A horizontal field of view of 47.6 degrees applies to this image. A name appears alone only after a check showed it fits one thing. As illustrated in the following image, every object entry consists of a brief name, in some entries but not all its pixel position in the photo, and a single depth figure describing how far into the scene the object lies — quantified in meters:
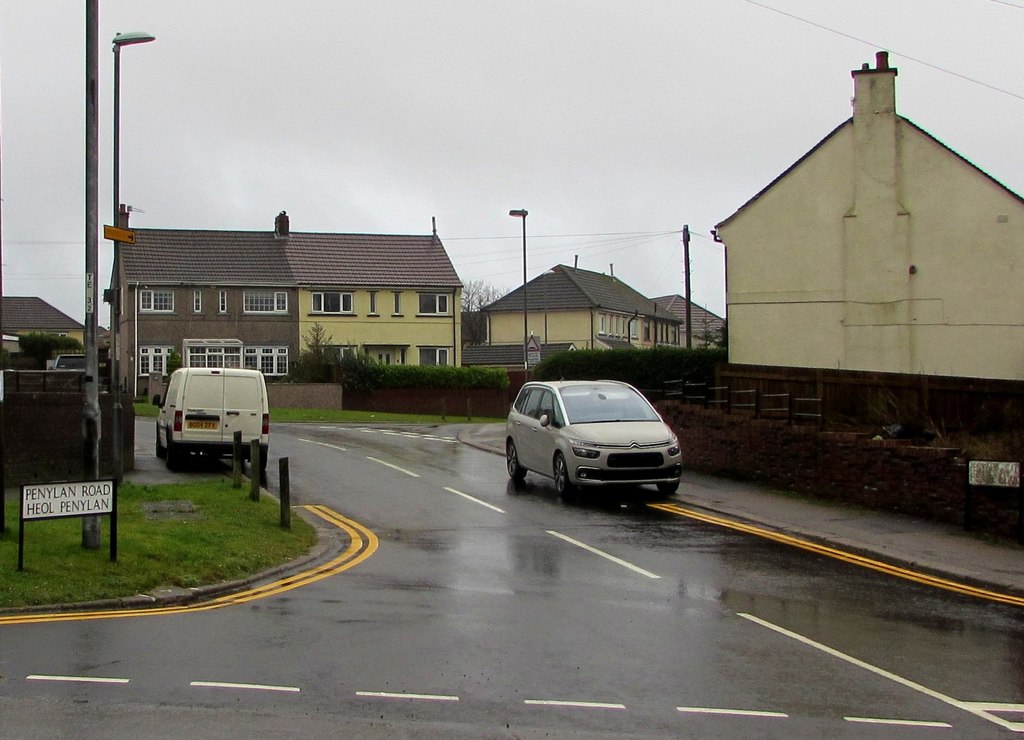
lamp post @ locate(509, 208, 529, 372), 43.84
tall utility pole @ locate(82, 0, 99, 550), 12.18
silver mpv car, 18.03
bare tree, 104.81
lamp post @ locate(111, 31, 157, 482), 18.14
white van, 22.27
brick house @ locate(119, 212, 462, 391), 58.78
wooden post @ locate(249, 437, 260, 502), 16.78
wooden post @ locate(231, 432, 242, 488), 18.19
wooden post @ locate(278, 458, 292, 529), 14.91
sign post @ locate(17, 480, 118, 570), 11.02
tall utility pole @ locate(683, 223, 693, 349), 43.94
